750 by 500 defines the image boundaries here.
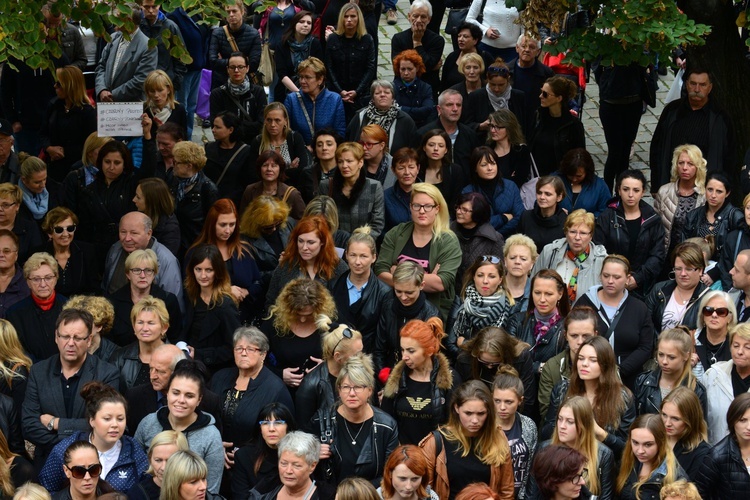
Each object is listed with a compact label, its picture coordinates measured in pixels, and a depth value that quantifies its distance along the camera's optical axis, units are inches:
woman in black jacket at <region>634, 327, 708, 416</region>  376.8
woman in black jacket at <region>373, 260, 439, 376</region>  410.9
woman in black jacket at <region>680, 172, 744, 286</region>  452.4
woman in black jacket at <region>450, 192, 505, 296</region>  453.4
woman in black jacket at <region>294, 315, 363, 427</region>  382.3
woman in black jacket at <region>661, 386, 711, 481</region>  353.1
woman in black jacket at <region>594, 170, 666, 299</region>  462.6
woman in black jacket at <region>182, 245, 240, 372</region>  419.8
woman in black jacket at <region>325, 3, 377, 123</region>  571.2
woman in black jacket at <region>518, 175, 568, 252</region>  464.1
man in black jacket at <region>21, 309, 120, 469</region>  374.9
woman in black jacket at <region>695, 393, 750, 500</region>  346.3
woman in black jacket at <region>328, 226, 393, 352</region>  425.7
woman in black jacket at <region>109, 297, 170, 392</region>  396.5
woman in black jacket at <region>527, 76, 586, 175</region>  521.0
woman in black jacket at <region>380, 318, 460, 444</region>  379.2
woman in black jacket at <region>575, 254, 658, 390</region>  410.9
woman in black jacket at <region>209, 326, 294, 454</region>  382.9
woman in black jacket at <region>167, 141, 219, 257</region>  480.7
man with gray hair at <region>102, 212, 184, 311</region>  438.9
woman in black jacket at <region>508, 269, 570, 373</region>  407.5
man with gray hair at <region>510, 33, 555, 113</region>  564.1
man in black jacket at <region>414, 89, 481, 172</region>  516.7
